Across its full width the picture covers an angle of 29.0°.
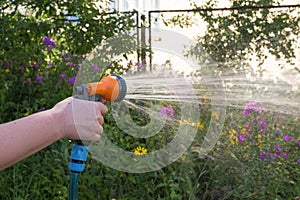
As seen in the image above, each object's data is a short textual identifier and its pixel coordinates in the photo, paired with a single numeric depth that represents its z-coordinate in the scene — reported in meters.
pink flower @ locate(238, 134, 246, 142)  3.34
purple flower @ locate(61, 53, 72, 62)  4.52
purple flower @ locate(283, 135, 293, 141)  3.41
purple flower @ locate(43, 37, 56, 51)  4.34
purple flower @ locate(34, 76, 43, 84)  4.30
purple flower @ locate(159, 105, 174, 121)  3.14
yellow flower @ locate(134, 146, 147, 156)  3.13
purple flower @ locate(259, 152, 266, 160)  3.20
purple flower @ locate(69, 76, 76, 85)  4.12
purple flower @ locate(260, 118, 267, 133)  3.42
